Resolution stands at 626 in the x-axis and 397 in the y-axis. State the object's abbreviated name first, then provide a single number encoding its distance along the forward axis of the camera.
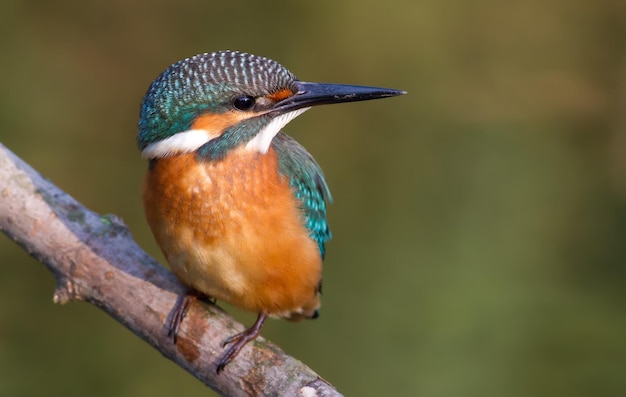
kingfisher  5.53
